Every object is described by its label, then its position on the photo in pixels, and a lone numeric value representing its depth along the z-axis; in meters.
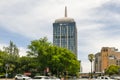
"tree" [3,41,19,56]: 58.41
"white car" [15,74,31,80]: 33.00
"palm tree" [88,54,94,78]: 68.91
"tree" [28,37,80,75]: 47.10
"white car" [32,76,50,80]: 25.93
